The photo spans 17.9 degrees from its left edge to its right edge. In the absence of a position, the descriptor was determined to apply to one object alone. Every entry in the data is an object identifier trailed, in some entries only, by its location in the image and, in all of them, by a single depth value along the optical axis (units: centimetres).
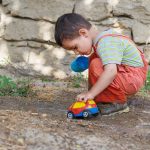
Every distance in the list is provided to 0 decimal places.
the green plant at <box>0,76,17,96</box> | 421
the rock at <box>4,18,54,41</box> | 578
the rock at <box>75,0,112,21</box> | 577
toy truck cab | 318
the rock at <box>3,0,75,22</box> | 575
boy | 319
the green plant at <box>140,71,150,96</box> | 480
